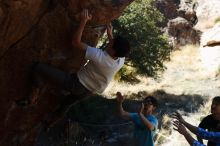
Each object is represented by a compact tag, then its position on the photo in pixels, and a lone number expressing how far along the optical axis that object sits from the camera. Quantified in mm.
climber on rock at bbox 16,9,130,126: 5855
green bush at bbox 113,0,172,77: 16438
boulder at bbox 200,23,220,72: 21270
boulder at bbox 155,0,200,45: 26620
